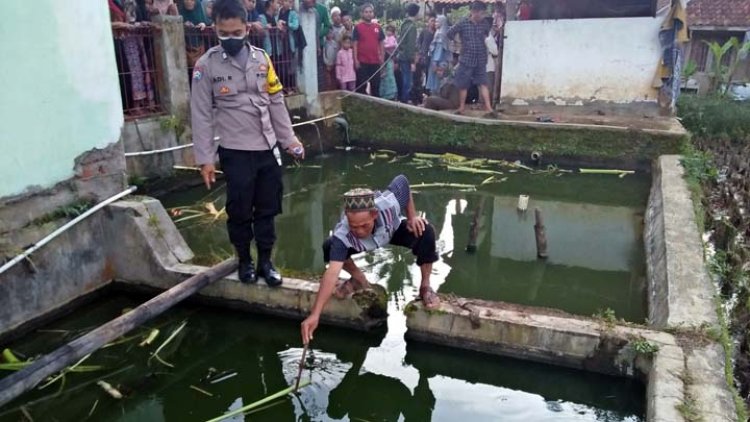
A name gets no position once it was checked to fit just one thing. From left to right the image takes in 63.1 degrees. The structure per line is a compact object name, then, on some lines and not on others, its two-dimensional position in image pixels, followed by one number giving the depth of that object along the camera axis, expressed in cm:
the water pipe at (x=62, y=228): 434
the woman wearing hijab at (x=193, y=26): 874
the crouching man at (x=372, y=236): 369
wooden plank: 332
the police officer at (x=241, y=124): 412
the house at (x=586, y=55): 1127
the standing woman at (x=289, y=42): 1040
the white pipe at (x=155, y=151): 755
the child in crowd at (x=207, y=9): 912
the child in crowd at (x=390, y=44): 1269
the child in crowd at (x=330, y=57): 1170
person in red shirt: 1176
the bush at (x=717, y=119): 1181
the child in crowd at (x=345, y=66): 1162
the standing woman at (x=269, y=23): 989
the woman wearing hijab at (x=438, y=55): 1212
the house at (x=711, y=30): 1856
